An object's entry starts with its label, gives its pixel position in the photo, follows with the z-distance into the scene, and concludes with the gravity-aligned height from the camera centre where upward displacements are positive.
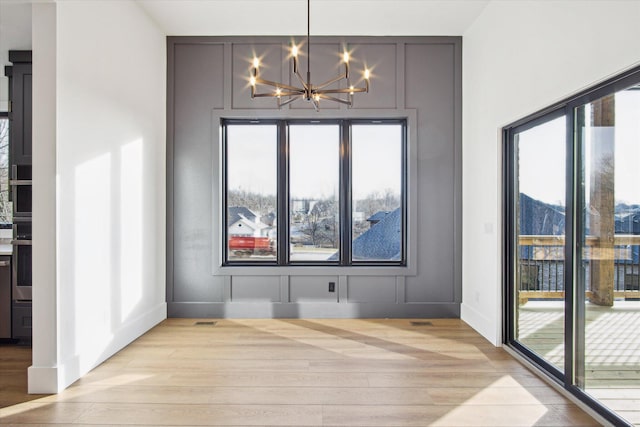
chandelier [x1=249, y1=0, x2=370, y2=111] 2.80 +0.94
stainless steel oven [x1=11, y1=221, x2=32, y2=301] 3.66 -0.43
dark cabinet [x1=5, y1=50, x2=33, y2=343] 3.67 +0.28
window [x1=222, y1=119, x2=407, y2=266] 4.88 +0.34
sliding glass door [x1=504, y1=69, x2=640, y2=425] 2.30 -0.21
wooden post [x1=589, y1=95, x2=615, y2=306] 2.43 +0.08
